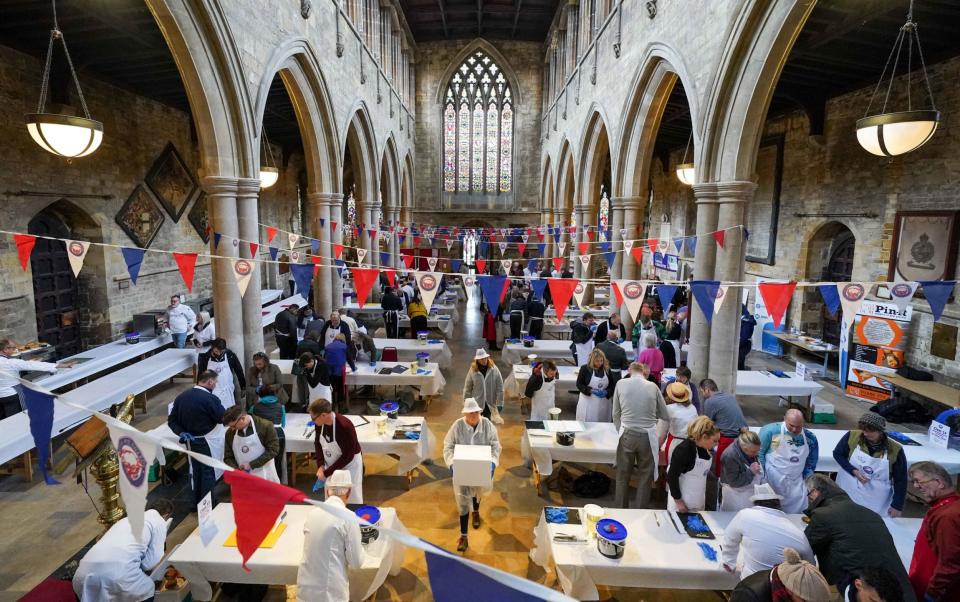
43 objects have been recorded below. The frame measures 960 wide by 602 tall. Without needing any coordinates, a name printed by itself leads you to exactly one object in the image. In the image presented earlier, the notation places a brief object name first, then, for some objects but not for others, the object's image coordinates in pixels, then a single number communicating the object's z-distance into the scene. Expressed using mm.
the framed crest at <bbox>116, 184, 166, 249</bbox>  11260
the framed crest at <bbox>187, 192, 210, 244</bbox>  14039
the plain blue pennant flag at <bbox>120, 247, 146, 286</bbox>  5762
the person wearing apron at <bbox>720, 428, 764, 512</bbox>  4207
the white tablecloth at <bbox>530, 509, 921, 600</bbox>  3549
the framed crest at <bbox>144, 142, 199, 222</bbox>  12352
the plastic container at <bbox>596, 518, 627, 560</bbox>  3619
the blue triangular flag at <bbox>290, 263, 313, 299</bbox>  7359
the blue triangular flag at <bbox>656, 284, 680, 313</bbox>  7012
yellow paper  3727
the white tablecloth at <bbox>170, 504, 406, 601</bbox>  3564
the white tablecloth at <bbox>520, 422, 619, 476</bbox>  5531
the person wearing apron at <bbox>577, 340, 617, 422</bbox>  6312
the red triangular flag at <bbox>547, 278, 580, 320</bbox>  6891
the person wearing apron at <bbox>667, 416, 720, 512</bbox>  4203
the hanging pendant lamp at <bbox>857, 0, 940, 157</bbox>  4891
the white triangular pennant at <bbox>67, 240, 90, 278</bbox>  5375
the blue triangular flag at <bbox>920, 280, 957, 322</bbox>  4914
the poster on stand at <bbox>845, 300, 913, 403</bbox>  8930
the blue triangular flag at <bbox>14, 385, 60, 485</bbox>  3184
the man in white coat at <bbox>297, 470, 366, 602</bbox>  3363
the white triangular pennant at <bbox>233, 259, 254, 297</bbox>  6734
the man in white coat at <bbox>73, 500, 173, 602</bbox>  3270
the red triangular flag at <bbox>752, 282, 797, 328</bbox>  5578
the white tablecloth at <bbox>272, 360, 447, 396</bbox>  7840
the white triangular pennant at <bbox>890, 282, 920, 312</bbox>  5582
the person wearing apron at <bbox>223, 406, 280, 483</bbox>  4586
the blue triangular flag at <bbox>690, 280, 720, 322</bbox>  5989
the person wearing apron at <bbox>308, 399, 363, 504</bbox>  4721
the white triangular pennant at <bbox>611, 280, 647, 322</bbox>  6453
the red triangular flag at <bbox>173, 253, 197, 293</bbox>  6253
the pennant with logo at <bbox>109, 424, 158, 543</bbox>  2703
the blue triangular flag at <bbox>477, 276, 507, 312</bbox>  6945
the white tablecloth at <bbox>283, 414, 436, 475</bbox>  5625
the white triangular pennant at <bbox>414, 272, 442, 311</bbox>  7141
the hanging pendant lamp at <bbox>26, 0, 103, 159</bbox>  4820
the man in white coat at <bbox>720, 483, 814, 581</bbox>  3238
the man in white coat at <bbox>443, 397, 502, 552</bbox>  4875
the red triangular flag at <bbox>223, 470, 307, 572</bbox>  2471
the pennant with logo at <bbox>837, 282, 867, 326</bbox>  5398
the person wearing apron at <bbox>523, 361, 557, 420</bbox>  6422
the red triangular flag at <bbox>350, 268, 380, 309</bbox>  7471
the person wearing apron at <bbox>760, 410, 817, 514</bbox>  4512
